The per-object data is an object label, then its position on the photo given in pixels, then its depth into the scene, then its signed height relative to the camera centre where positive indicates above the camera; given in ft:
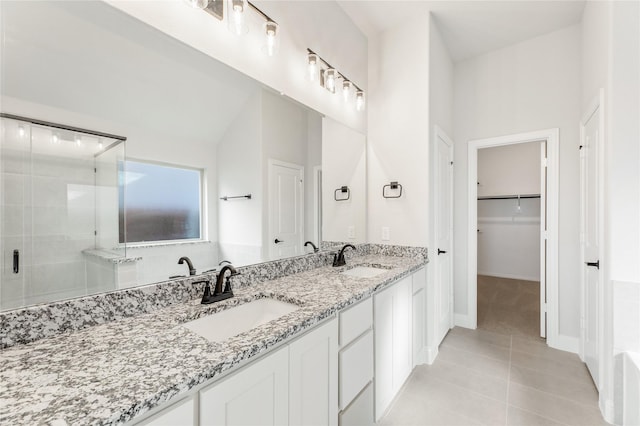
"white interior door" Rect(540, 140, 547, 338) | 9.55 -1.13
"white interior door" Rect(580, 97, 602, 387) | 6.61 -0.69
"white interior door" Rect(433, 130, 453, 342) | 8.91 -0.87
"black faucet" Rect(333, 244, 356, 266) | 7.33 -1.27
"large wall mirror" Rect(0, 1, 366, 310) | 2.91 +0.70
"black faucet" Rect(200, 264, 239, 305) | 4.16 -1.23
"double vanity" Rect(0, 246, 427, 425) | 2.15 -1.43
